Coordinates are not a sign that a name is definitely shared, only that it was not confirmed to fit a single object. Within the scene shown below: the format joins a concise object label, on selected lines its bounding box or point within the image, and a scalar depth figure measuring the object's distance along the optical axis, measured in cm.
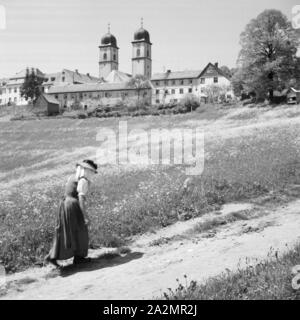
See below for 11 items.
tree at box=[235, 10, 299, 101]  6084
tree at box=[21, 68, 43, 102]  13062
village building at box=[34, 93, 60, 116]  10649
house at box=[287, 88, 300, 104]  6081
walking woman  1123
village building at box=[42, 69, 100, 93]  15562
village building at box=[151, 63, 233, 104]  12025
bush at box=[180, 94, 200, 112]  7256
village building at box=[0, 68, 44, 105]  16838
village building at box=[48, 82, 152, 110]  12169
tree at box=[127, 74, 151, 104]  12050
